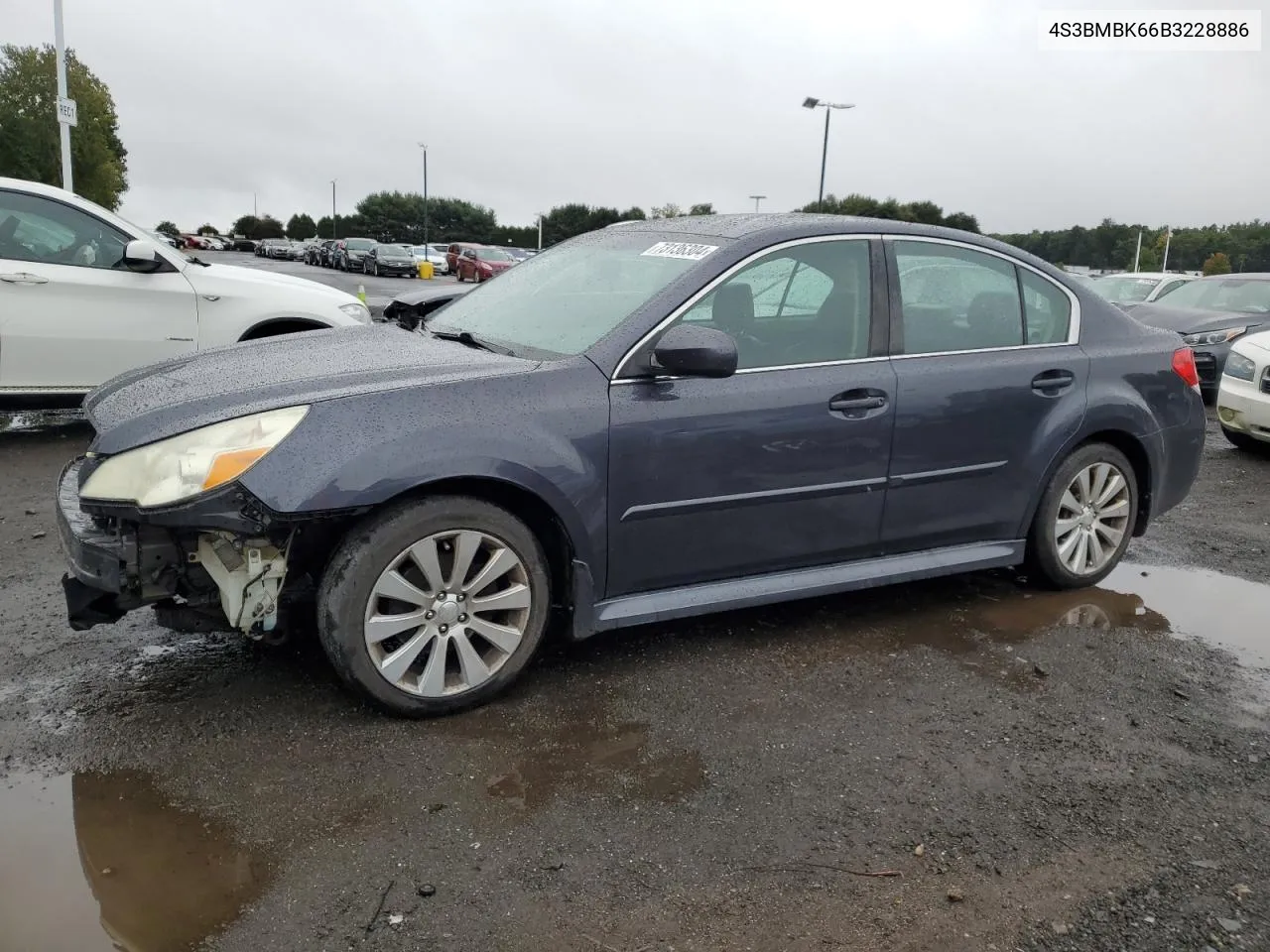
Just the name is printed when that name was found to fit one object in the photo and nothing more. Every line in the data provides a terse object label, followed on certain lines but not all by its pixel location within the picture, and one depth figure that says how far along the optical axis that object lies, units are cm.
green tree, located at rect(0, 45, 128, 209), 4478
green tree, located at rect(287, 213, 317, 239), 10506
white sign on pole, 1691
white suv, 682
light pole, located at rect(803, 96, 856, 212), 3572
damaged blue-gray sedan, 308
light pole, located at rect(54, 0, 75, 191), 1700
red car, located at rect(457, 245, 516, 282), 3756
